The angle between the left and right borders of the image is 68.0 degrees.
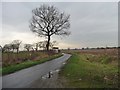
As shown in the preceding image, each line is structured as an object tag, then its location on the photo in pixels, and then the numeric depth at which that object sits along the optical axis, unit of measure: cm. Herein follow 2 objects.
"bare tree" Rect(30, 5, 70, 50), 2173
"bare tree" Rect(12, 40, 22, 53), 4887
